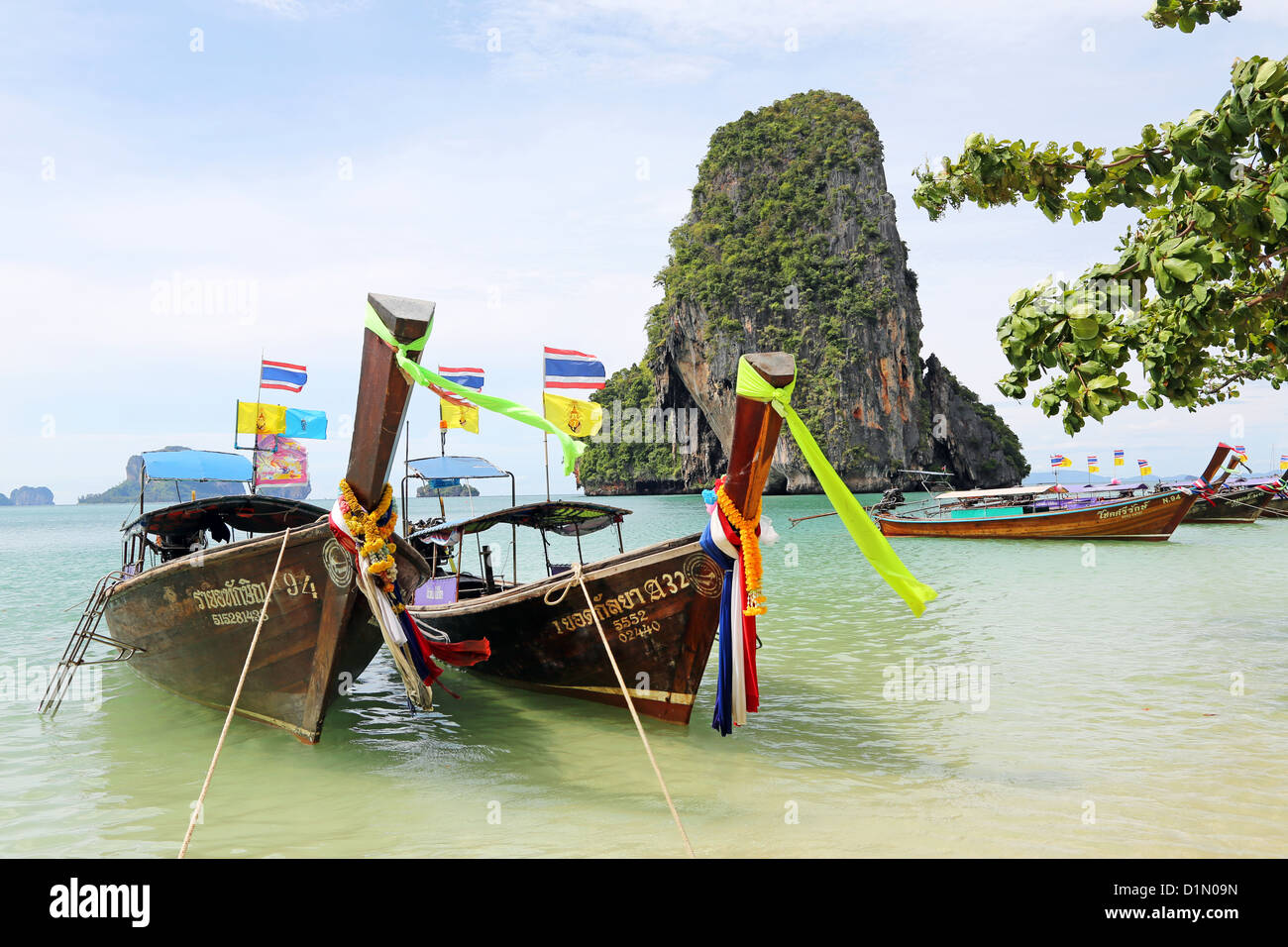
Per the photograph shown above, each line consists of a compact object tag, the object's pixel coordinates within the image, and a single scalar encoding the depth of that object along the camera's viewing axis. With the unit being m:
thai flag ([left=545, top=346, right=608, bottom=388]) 9.19
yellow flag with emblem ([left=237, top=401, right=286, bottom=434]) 9.73
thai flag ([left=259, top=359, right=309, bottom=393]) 10.27
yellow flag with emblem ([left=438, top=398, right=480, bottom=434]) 12.02
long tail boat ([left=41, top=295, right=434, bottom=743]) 5.07
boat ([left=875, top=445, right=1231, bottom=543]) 20.56
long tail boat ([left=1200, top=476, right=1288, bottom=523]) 26.28
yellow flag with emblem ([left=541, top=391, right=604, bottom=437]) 9.20
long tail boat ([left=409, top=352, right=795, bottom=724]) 4.96
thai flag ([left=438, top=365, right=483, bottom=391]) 12.38
